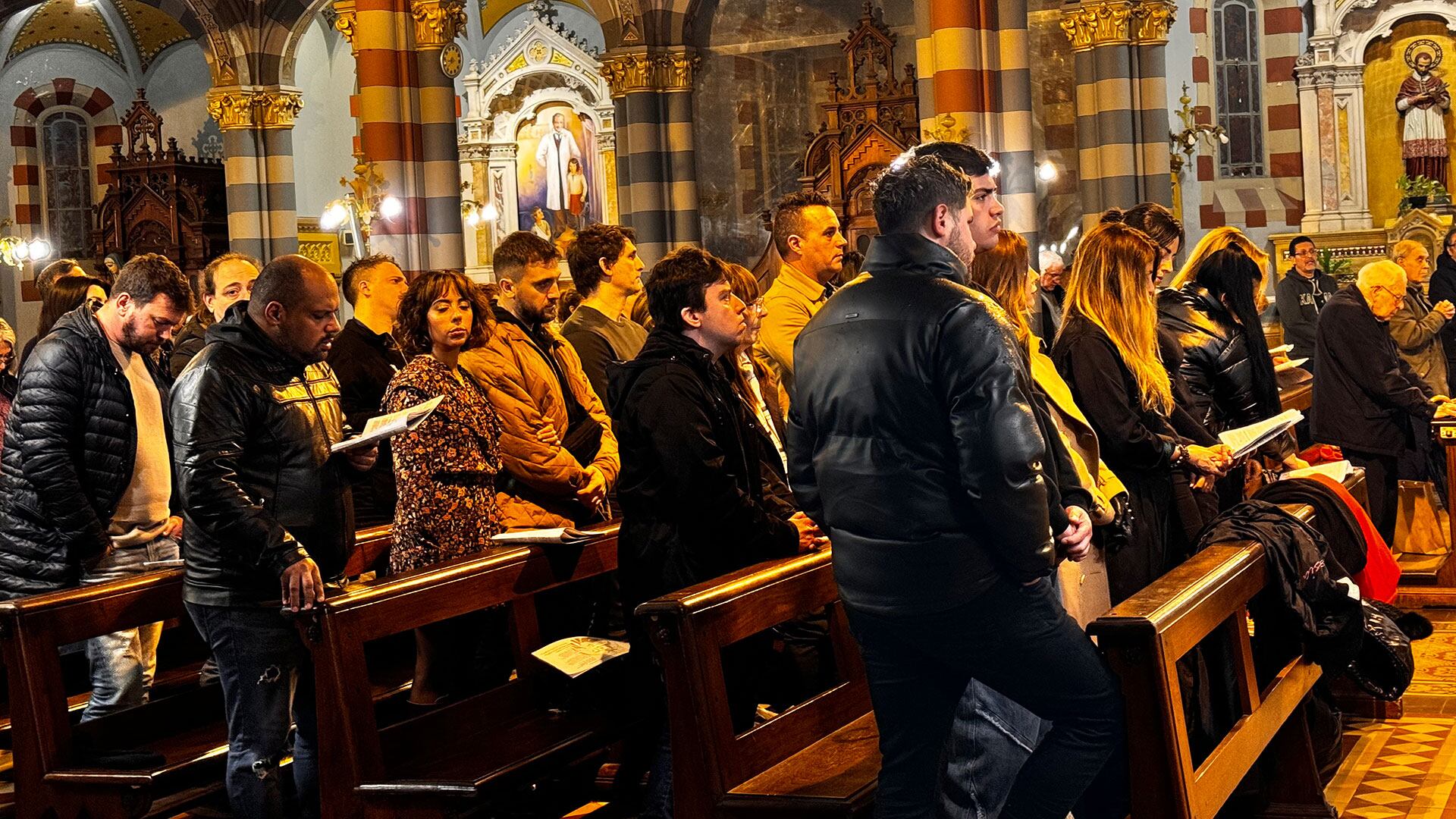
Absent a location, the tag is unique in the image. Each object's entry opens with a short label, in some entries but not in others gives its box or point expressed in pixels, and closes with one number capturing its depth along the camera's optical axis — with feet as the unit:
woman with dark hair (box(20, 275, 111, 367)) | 20.25
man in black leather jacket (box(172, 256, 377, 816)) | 12.73
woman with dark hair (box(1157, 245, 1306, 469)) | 17.51
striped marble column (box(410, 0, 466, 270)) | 44.91
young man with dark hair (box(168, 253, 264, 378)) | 18.99
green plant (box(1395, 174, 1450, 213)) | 55.62
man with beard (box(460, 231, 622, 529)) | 17.16
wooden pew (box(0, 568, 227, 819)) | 13.62
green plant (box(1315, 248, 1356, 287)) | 53.67
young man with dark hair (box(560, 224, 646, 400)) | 19.58
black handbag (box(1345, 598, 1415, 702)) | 14.75
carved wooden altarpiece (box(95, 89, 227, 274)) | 61.72
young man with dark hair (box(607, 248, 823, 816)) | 13.10
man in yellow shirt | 18.40
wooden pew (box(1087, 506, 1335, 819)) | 10.52
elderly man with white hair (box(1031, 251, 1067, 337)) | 32.99
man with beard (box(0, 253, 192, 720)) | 15.48
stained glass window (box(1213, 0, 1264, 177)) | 61.77
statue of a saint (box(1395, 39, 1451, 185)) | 59.88
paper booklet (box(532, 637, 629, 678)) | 13.55
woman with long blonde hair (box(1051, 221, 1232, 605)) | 15.34
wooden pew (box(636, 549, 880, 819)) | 11.64
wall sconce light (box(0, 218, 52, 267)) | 64.18
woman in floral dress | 15.64
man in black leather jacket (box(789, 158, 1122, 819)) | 9.55
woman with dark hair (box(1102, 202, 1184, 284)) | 17.66
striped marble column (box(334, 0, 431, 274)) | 44.42
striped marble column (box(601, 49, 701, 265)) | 57.57
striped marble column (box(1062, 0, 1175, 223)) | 48.06
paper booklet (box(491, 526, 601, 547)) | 14.94
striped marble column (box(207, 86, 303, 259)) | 60.08
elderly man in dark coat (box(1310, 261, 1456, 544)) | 25.11
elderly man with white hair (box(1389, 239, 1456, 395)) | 31.63
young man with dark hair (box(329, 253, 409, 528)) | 19.44
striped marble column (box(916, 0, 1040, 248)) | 40.86
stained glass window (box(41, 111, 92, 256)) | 67.36
